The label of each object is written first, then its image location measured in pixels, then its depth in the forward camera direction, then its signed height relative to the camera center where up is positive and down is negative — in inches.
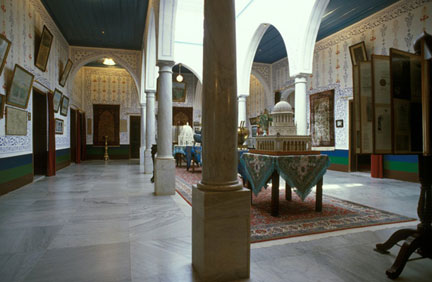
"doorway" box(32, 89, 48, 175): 285.9 +8.6
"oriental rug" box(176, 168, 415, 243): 110.4 -37.1
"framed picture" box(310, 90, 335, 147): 343.8 +28.3
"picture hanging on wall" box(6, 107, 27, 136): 198.8 +15.4
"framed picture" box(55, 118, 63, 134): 335.9 +19.3
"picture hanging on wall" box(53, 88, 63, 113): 323.9 +52.0
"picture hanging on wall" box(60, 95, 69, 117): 360.3 +48.3
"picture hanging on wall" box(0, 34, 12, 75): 172.8 +60.7
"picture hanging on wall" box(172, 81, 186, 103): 555.1 +101.7
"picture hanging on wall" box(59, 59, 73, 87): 350.3 +90.3
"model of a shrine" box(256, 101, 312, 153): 138.6 +1.7
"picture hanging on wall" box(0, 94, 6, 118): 188.5 +26.8
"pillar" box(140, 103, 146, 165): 412.3 +19.3
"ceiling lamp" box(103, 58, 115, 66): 481.4 +142.0
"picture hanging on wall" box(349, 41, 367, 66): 293.6 +97.7
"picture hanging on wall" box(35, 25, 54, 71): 258.5 +90.4
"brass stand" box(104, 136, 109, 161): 518.4 -15.6
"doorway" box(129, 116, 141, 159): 546.0 +10.6
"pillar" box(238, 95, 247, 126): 346.0 +44.5
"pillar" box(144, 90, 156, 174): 310.5 +15.1
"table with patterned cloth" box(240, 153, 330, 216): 131.2 -15.8
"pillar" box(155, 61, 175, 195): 187.3 -3.8
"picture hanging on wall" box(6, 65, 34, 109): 200.4 +42.1
